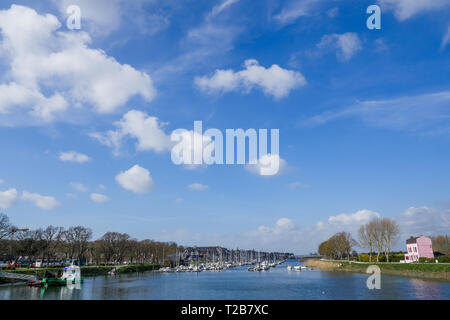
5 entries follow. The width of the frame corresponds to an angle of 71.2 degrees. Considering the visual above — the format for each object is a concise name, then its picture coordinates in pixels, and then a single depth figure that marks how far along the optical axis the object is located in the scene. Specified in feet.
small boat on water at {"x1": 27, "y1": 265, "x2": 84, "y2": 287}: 200.75
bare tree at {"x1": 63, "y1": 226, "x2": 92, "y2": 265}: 327.26
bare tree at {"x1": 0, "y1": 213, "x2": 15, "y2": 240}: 246.06
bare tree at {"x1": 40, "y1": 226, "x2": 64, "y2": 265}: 284.61
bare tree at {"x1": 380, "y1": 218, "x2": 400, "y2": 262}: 319.35
